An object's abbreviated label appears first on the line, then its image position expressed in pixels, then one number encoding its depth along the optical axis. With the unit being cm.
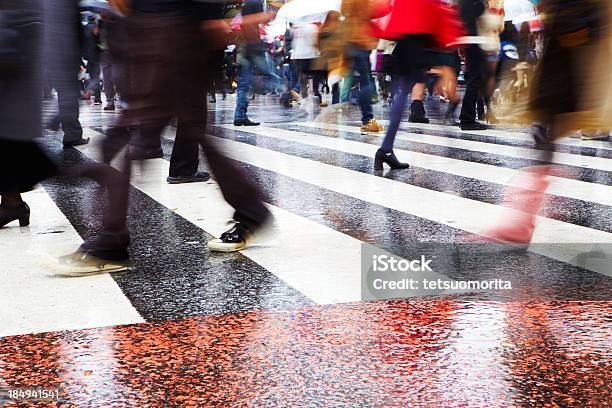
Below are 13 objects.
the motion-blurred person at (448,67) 1464
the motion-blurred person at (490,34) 1946
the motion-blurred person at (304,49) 2713
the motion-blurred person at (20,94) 564
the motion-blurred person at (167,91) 751
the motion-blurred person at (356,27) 926
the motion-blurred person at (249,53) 859
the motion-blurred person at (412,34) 1247
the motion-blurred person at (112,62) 807
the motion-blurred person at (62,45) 654
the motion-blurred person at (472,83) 1997
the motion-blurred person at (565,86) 778
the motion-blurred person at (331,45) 956
